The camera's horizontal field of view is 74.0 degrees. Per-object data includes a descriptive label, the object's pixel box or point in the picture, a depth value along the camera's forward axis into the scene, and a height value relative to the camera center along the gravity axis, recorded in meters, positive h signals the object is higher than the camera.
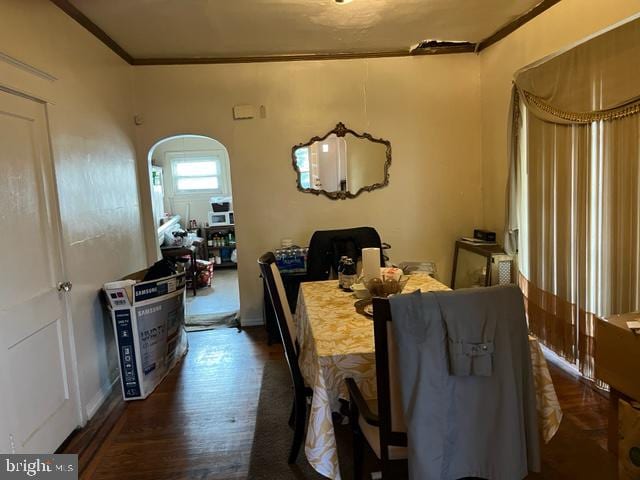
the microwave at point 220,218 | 7.27 -0.13
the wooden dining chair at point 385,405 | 1.34 -0.70
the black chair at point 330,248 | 3.19 -0.33
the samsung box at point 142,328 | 2.82 -0.77
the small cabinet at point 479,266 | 3.55 -0.63
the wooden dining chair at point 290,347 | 1.98 -0.66
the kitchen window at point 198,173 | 7.51 +0.69
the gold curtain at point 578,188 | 2.34 +0.01
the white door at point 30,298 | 1.96 -0.38
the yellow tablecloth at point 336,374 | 1.53 -0.67
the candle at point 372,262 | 2.35 -0.33
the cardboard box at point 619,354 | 1.89 -0.78
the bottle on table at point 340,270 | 2.64 -0.42
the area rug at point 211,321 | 4.29 -1.15
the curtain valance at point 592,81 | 2.24 +0.65
